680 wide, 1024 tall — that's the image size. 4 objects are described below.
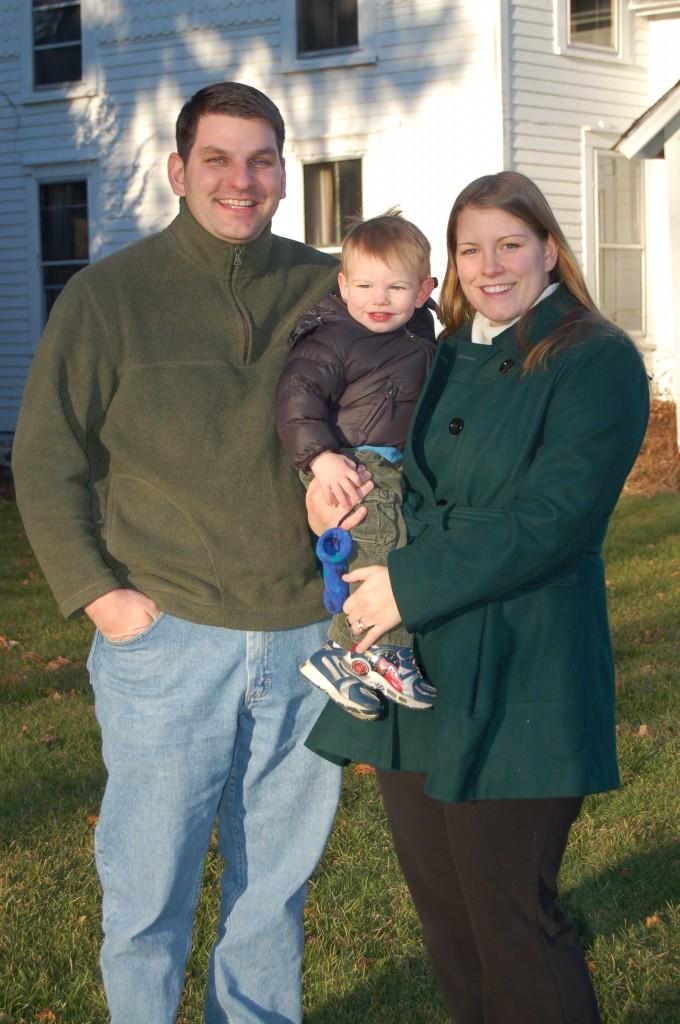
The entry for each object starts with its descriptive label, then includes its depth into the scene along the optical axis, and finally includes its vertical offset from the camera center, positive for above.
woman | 2.89 -0.20
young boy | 3.26 +0.30
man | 3.32 -0.02
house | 15.04 +4.59
